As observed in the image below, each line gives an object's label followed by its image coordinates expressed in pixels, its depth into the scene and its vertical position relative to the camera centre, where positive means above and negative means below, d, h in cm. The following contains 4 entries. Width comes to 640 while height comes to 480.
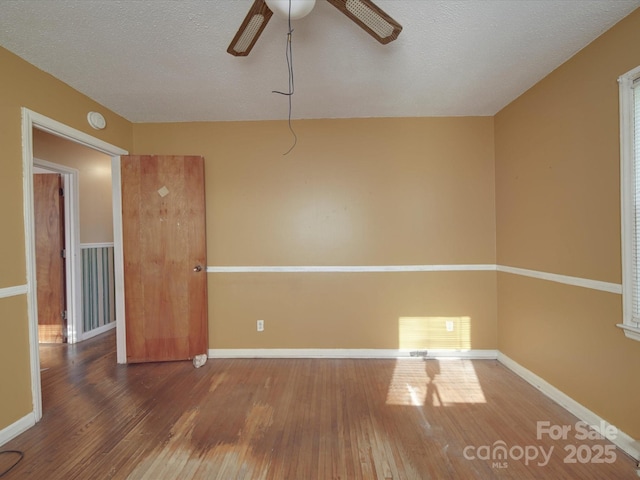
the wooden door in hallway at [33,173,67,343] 342 -25
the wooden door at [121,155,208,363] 279 -15
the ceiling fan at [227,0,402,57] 122 +106
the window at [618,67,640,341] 156 +21
